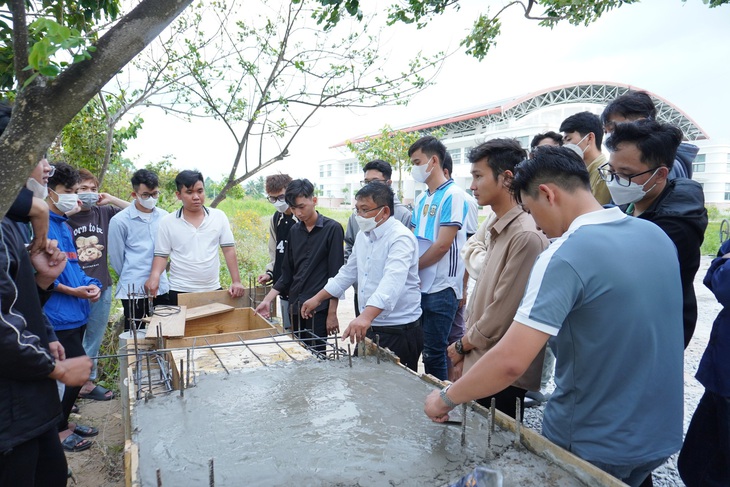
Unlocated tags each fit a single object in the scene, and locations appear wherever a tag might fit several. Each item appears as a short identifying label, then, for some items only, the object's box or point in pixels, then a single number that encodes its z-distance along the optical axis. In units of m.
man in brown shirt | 2.23
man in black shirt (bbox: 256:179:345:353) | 3.75
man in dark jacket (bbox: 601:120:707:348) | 2.21
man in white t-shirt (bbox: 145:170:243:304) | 4.20
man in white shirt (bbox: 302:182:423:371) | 3.00
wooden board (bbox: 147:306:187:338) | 2.96
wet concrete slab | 1.49
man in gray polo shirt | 1.44
